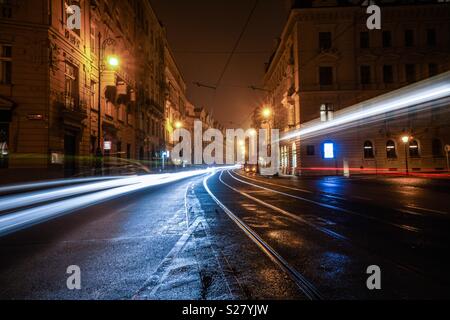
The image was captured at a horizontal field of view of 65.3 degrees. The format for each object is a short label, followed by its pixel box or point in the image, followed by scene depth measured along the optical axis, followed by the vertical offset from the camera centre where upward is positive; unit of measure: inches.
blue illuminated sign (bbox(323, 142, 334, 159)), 1492.4 +53.7
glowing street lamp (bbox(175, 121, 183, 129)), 2687.0 +309.0
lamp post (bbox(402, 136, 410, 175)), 1296.0 +80.9
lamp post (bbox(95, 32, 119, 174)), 890.1 +26.2
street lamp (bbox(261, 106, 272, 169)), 2208.4 +192.8
